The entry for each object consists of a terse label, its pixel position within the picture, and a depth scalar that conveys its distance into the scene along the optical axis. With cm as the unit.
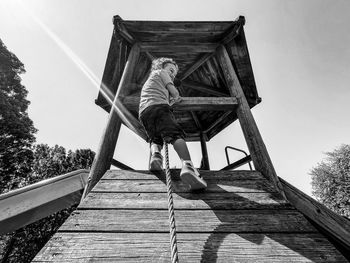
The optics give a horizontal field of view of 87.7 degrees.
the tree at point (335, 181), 2094
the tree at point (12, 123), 1304
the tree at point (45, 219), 1741
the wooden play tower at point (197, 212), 107
